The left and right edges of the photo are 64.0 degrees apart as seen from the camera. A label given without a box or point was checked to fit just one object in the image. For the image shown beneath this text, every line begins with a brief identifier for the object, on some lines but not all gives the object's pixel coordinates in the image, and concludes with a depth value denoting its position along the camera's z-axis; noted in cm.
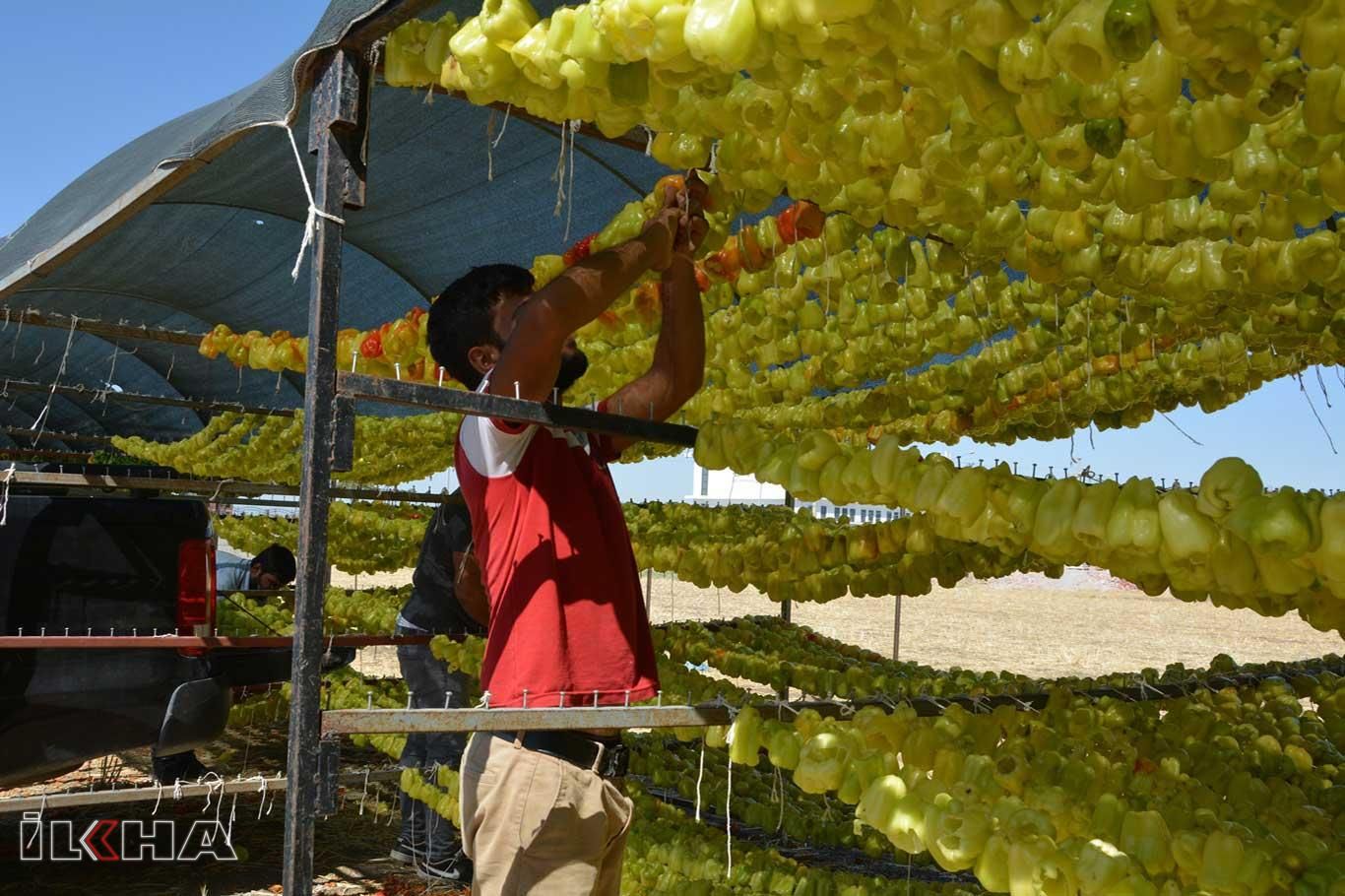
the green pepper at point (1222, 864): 171
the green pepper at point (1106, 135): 147
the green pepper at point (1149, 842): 181
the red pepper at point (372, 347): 412
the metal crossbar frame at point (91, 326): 511
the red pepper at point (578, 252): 302
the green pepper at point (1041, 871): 172
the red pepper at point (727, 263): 314
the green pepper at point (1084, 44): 115
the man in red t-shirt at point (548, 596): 212
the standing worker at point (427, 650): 466
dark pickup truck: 400
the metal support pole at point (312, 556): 191
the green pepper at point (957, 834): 179
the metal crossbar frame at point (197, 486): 483
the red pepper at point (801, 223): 285
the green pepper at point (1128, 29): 111
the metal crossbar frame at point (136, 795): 393
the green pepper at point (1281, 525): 138
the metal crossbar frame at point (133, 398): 615
